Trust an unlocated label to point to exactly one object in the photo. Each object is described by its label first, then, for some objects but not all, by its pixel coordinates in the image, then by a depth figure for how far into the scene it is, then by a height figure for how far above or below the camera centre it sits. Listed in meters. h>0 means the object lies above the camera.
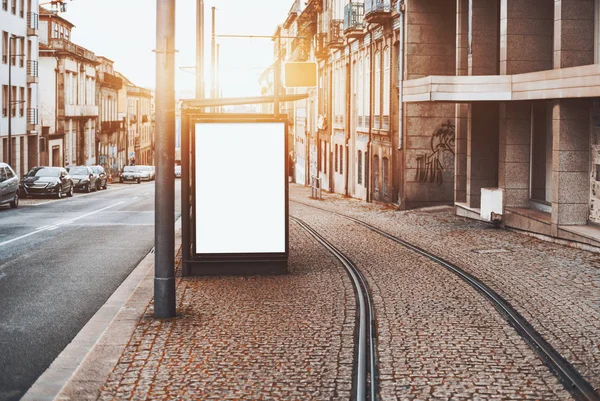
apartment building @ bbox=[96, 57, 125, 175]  85.94 +3.71
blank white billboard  12.98 -0.45
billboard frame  12.88 -1.04
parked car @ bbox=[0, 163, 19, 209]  32.88 -1.13
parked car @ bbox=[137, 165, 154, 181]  76.81 -1.38
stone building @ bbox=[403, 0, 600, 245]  17.72 +1.27
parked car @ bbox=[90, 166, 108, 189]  53.50 -1.25
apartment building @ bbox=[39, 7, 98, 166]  68.06 +4.68
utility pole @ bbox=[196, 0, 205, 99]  26.92 +3.25
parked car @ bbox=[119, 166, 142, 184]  75.56 -1.57
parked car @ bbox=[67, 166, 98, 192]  49.81 -1.23
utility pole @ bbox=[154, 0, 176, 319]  9.91 -0.08
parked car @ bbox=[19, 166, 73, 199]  41.66 -1.24
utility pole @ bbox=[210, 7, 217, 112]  33.27 +3.12
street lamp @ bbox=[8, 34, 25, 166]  50.64 +2.93
